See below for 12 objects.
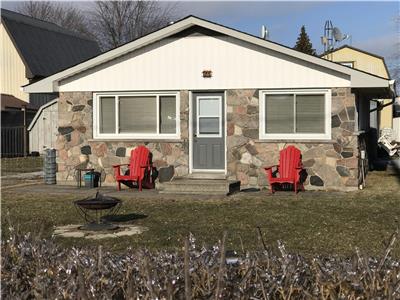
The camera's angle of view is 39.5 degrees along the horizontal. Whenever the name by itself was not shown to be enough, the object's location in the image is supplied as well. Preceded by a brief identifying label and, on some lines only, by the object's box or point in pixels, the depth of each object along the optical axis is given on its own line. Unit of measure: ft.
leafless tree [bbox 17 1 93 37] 180.65
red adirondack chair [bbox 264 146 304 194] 42.62
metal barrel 50.67
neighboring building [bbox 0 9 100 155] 98.12
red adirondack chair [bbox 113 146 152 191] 45.85
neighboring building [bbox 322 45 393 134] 111.34
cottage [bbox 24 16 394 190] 44.14
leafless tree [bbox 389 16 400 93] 133.39
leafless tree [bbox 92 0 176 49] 164.35
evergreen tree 133.92
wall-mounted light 46.62
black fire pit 27.16
